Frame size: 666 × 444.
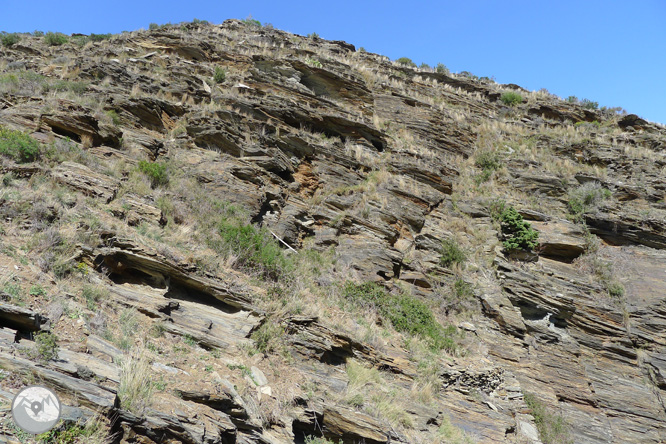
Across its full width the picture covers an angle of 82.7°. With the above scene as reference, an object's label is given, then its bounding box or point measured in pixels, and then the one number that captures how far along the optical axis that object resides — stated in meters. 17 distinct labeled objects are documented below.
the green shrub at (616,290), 12.06
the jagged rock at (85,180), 8.10
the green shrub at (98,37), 21.97
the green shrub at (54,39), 20.22
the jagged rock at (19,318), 3.99
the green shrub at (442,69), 31.52
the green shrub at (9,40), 18.14
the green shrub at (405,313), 9.48
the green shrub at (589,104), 28.91
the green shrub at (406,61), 34.22
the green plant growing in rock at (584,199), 15.47
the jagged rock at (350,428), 5.63
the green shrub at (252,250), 8.98
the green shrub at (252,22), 31.40
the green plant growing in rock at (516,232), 13.08
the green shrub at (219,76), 18.06
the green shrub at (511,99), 27.77
